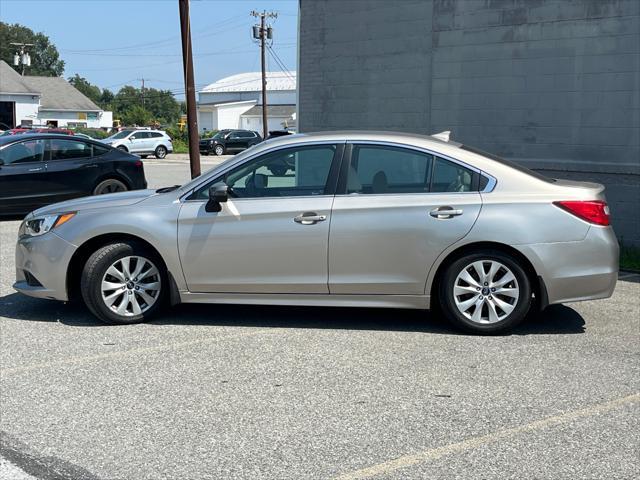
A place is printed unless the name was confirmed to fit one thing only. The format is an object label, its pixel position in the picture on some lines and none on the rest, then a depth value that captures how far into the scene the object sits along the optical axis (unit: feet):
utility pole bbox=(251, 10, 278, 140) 185.89
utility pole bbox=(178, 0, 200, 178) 49.78
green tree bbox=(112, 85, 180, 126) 431.84
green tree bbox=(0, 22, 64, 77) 386.73
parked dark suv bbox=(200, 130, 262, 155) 157.99
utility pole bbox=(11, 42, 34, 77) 238.89
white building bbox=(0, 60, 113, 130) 203.62
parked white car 137.28
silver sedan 19.88
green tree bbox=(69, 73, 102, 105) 447.01
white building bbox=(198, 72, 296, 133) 271.33
